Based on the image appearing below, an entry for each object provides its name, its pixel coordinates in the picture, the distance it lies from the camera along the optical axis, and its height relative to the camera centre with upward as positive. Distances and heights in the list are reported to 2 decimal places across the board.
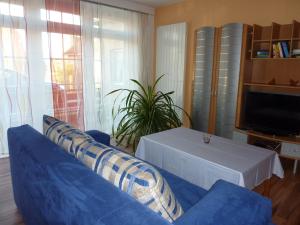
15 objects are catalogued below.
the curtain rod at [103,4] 3.60 +1.12
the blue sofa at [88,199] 0.91 -0.53
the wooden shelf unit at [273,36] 2.90 +0.55
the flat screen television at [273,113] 3.05 -0.46
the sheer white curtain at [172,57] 4.09 +0.35
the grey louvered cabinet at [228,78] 3.31 +0.00
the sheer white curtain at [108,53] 3.70 +0.38
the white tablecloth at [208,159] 1.90 -0.70
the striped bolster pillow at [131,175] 1.01 -0.45
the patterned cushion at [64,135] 1.47 -0.39
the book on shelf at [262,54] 3.14 +0.32
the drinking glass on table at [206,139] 2.41 -0.62
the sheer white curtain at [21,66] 3.02 +0.11
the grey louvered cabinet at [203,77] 3.65 +0.01
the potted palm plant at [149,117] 3.15 -0.53
